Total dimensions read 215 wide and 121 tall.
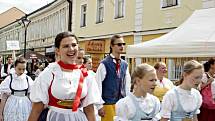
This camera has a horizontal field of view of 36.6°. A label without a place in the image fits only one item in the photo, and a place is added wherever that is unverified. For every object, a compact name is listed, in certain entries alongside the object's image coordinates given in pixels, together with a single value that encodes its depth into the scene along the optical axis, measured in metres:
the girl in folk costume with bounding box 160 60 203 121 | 3.45
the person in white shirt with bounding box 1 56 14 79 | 11.22
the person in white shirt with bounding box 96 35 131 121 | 4.87
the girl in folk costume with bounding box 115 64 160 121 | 3.24
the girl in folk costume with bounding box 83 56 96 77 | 5.60
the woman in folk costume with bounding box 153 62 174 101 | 5.26
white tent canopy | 5.98
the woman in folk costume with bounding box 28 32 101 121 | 2.91
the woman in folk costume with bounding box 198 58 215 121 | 5.17
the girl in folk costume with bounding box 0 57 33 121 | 5.45
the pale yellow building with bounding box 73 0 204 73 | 11.82
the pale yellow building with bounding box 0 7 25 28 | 60.70
